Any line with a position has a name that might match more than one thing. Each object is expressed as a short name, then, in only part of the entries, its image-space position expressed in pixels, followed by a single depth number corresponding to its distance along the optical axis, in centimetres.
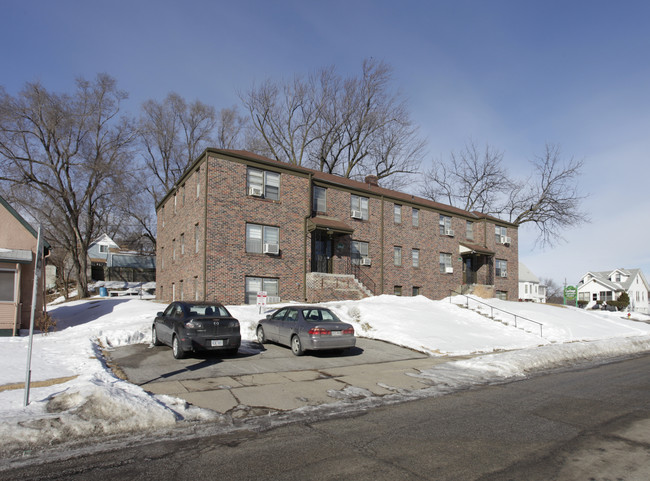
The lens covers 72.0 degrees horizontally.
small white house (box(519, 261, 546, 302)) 7200
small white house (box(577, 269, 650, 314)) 6831
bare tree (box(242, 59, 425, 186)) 4588
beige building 1423
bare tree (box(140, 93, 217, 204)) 4725
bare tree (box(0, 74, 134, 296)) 3128
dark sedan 1109
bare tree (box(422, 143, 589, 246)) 4541
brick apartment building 2153
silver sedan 1216
